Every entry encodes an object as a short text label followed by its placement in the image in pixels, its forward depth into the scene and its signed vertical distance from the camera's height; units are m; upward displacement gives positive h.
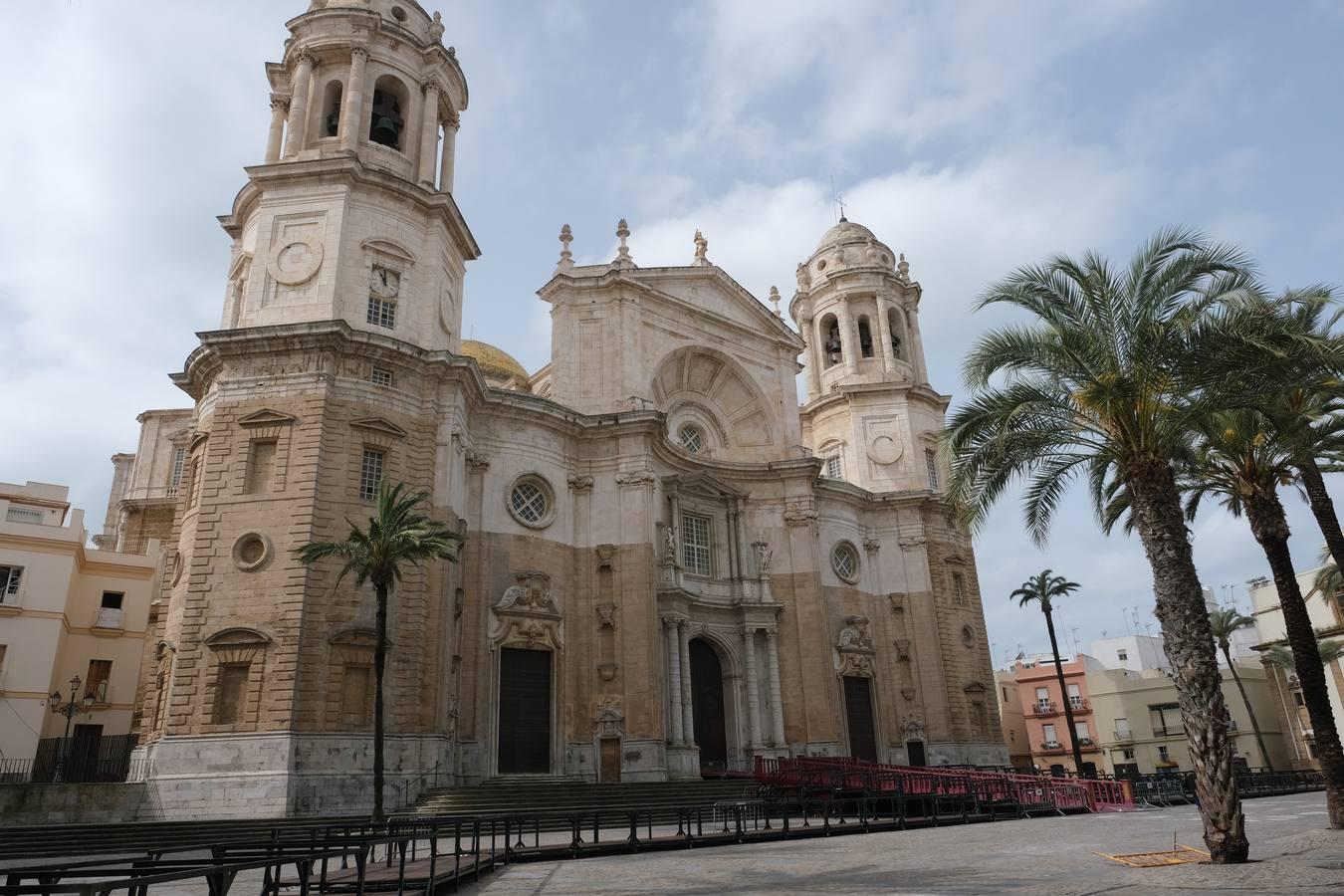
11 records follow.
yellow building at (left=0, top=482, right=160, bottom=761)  29.91 +6.39
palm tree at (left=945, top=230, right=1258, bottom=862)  13.61 +5.79
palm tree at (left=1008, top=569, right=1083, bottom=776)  44.62 +8.53
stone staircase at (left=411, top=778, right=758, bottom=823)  21.94 +0.02
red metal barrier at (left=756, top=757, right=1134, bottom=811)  24.86 -0.09
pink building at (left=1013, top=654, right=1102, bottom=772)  63.28 +4.13
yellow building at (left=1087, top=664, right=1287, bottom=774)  57.62 +3.18
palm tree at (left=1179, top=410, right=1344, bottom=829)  16.97 +5.29
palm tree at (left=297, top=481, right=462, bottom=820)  21.00 +5.50
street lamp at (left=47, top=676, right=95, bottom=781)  28.64 +3.49
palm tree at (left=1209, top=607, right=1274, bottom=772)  49.38 +7.67
